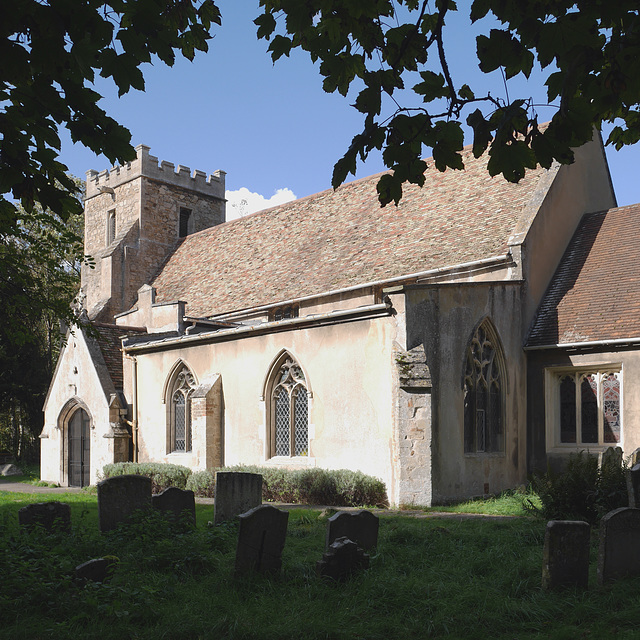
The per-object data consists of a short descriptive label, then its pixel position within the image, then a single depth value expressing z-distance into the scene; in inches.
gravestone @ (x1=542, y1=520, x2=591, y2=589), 271.7
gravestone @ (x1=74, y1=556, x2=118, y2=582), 267.6
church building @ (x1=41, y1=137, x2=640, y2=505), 587.5
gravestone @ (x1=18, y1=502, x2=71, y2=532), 350.3
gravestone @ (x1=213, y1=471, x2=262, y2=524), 401.7
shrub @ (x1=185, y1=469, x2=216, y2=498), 668.1
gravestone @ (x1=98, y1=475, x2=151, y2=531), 362.3
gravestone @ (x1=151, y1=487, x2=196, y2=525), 379.9
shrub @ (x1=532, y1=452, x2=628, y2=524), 409.7
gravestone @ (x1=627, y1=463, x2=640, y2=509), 362.3
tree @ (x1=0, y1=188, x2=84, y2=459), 472.1
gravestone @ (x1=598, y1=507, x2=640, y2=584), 279.0
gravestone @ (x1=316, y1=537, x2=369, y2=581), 289.0
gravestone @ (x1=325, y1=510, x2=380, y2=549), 319.3
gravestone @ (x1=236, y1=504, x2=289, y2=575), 292.5
